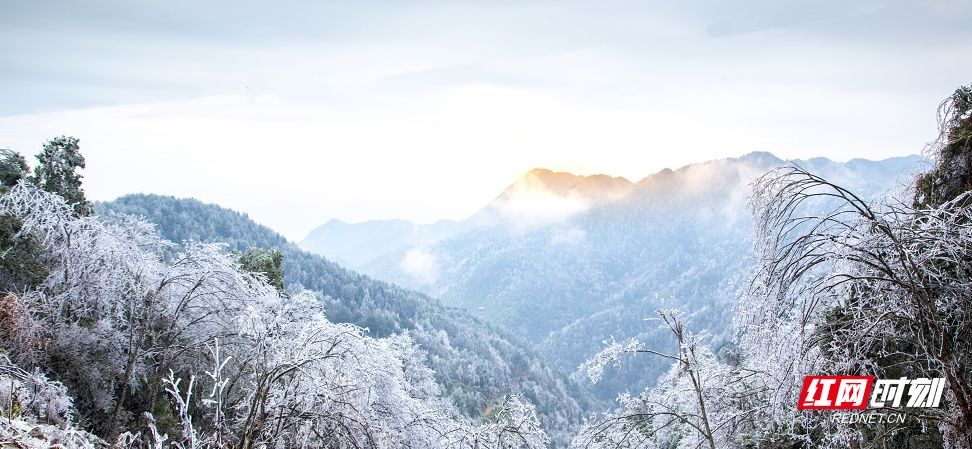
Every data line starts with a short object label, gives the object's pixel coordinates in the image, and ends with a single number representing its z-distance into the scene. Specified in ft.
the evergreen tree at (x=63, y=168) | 66.33
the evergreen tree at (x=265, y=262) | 92.99
